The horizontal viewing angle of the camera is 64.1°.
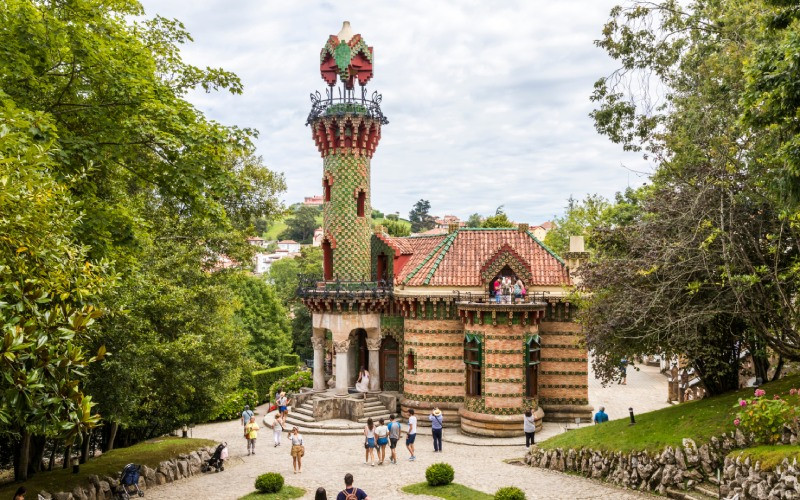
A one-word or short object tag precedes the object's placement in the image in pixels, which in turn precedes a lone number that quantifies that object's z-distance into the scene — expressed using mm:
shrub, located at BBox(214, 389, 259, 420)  32281
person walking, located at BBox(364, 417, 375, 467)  20797
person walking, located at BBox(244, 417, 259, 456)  23280
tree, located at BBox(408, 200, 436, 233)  132750
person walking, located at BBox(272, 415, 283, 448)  24703
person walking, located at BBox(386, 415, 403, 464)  21203
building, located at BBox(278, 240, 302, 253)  132375
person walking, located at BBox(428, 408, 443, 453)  22734
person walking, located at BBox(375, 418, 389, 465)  20844
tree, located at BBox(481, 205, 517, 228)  51138
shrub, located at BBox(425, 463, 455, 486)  17750
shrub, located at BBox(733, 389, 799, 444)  13625
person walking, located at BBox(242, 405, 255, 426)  24953
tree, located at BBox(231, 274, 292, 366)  41344
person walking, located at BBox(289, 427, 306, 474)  20078
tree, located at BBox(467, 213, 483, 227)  101219
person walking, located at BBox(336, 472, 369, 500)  10763
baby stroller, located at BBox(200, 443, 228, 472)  21312
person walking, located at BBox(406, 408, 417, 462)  21953
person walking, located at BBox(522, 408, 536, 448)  22984
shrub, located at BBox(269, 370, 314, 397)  32750
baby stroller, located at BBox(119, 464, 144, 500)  17359
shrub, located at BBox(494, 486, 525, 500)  15164
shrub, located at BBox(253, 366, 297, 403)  37228
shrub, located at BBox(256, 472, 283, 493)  17594
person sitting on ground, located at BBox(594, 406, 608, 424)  23962
